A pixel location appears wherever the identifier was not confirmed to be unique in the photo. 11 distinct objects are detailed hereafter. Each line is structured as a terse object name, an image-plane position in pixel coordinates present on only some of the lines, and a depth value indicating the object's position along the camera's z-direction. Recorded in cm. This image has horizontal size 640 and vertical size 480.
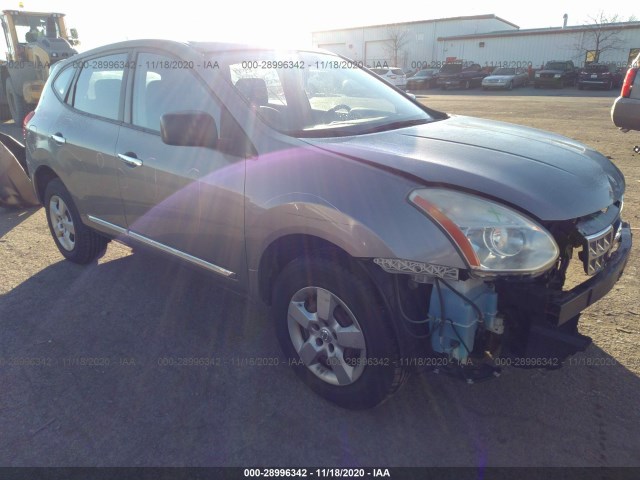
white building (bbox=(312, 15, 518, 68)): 5228
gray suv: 204
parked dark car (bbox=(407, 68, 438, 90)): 3525
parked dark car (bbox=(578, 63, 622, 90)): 2880
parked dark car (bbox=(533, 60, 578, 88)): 3119
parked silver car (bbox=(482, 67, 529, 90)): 3178
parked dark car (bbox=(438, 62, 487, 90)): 3400
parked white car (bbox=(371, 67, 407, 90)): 2906
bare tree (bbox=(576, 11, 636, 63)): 3991
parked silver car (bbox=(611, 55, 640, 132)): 621
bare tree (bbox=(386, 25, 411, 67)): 5341
